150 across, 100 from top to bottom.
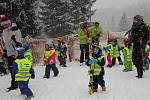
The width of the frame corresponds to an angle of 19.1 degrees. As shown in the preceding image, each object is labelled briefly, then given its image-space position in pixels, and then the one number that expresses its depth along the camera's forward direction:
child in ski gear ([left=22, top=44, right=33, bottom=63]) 15.84
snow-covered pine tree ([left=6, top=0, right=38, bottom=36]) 23.05
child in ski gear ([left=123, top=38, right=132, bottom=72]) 17.92
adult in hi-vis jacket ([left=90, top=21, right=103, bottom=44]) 20.42
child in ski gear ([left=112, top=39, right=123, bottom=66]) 20.28
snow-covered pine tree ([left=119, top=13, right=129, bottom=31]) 103.00
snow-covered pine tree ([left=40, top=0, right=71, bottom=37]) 41.22
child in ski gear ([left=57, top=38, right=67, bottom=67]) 20.74
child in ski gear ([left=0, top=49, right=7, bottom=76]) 17.66
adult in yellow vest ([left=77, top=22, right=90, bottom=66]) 20.19
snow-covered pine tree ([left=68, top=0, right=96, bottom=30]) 43.81
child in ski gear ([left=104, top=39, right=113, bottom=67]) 20.02
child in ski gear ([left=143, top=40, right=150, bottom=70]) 17.41
